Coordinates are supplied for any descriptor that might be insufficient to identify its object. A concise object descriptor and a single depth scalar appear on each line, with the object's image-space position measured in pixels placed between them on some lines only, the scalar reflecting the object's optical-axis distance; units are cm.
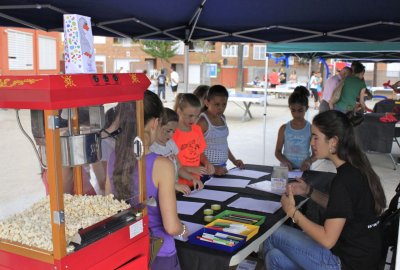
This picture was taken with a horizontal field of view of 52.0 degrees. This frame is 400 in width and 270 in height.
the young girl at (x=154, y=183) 152
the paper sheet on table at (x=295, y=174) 313
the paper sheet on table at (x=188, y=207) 220
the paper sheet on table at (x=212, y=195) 248
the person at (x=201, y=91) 399
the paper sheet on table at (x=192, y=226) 194
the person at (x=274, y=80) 1988
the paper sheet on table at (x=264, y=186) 262
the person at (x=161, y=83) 1731
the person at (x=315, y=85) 1599
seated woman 196
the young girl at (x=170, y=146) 249
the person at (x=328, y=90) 843
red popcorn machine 112
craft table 167
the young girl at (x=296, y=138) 351
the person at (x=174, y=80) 1839
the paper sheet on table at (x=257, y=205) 229
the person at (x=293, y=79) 2211
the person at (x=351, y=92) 735
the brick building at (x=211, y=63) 3008
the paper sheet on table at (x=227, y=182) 281
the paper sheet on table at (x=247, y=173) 313
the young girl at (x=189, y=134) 294
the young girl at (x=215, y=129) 336
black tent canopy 322
